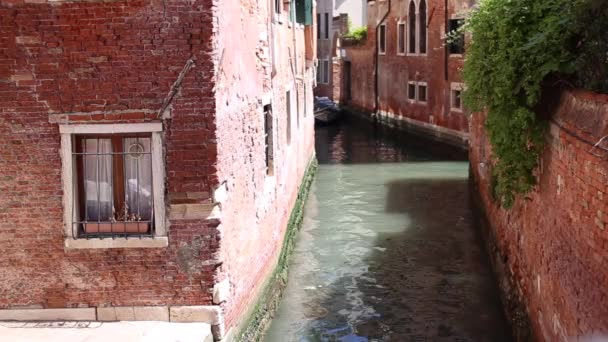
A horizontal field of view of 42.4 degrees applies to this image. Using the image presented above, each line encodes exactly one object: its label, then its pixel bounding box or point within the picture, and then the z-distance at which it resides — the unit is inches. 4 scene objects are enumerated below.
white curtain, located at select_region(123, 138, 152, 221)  241.1
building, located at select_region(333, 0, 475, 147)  875.4
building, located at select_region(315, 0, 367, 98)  1384.1
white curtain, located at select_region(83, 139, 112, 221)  242.4
